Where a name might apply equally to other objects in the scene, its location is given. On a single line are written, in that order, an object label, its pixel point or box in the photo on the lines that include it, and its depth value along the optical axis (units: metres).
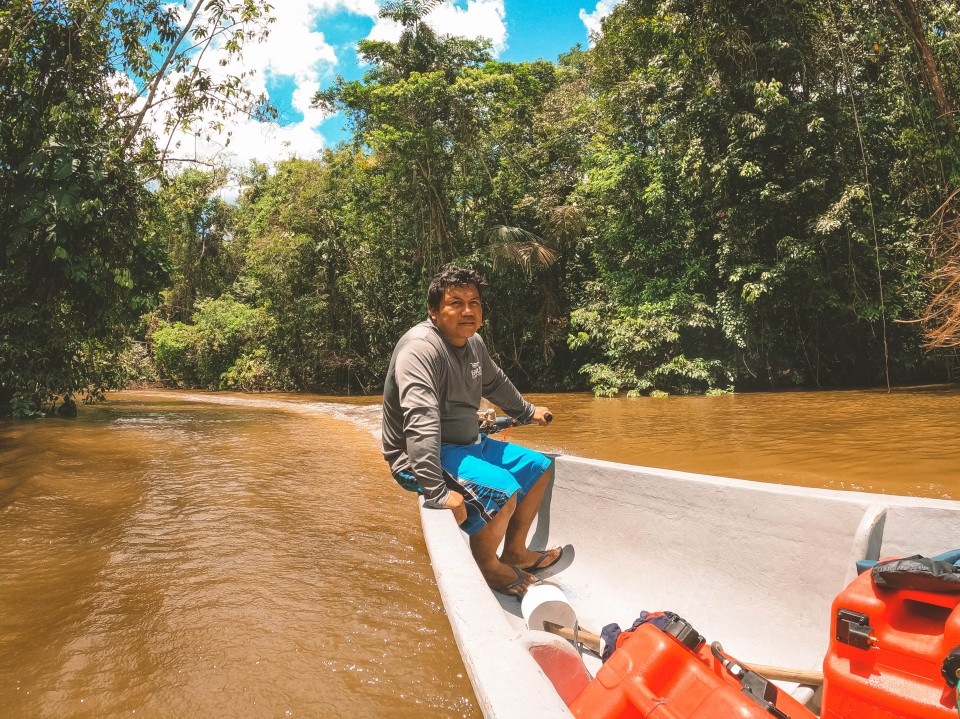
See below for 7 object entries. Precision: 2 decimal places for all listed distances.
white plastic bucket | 2.27
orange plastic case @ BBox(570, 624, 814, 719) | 1.38
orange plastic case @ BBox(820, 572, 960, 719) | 1.34
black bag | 1.36
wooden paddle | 1.75
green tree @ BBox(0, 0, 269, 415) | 7.81
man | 2.40
